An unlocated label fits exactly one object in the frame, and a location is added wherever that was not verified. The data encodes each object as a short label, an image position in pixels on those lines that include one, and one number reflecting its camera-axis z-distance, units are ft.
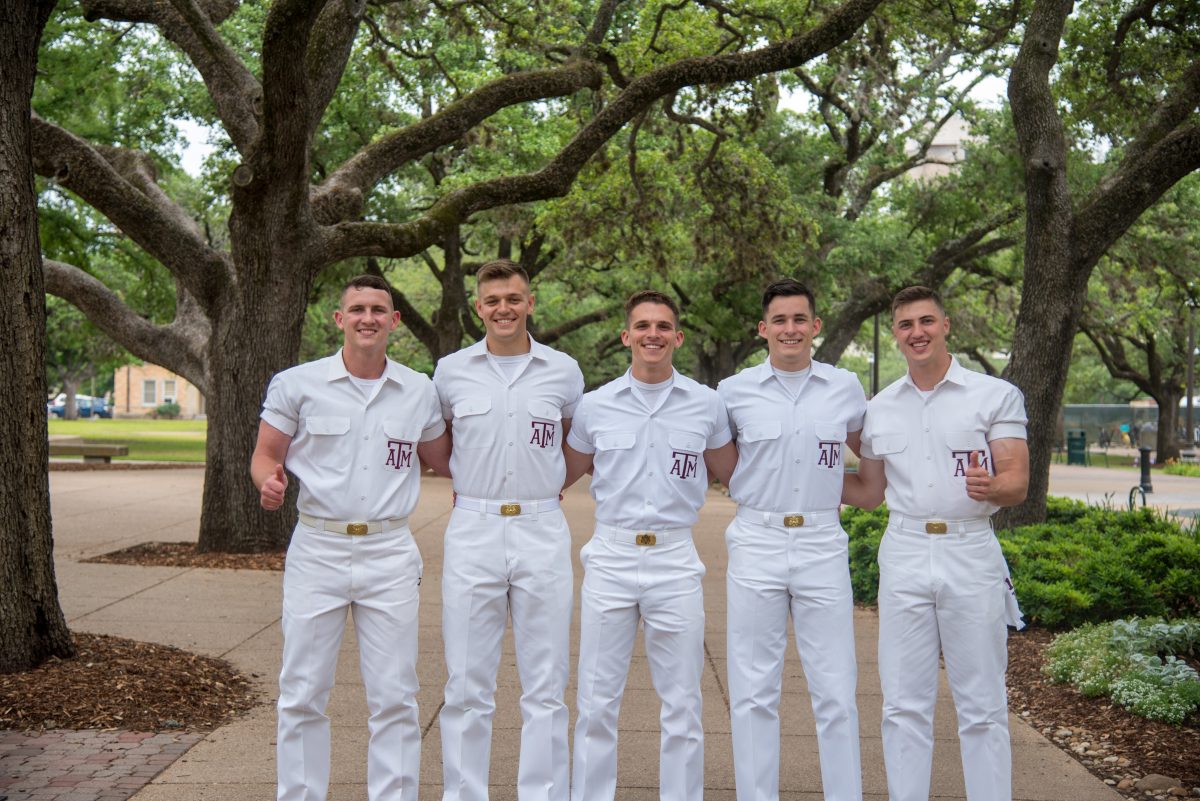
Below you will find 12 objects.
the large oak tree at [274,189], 37.91
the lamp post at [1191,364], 125.03
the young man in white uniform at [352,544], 15.78
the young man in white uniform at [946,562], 15.61
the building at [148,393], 353.92
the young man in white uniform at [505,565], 15.96
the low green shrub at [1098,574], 29.19
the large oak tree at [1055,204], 37.06
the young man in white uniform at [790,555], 16.05
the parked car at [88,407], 330.13
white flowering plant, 21.75
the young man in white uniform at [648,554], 15.92
